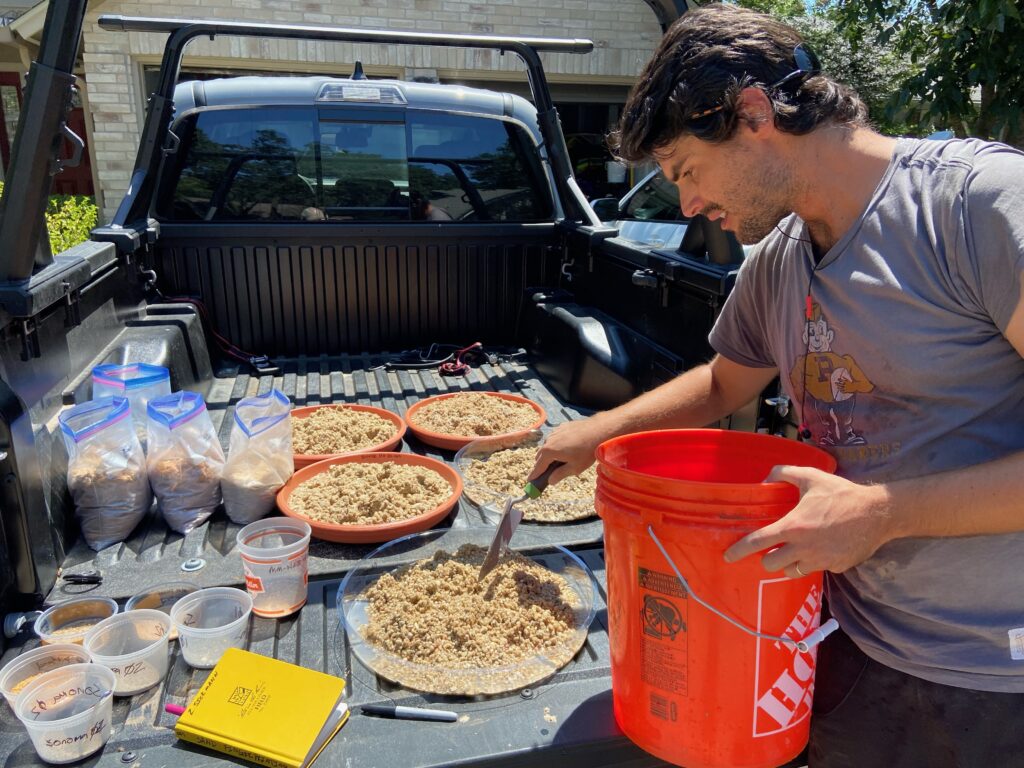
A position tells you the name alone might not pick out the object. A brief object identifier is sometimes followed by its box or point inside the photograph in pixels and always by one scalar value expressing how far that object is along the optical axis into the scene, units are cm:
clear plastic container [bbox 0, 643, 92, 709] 162
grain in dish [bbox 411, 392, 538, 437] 324
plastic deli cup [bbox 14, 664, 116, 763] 144
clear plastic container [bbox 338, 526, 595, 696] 171
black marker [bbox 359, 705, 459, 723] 160
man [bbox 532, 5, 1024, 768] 133
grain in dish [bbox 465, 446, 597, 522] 254
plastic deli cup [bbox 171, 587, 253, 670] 175
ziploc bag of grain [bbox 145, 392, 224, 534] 240
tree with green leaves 707
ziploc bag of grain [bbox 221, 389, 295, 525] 248
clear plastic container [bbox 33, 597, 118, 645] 181
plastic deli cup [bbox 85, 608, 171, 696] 164
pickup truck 246
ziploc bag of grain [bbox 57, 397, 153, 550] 222
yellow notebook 146
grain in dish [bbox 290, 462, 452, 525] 242
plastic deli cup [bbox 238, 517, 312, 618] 192
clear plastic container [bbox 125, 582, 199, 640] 195
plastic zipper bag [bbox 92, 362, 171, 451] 255
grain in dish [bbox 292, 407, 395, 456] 305
